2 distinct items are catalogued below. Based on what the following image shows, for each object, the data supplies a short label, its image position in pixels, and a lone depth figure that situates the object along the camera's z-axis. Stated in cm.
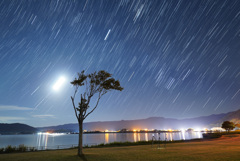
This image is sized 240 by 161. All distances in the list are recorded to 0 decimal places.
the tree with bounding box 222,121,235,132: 8688
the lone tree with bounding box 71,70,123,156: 2500
